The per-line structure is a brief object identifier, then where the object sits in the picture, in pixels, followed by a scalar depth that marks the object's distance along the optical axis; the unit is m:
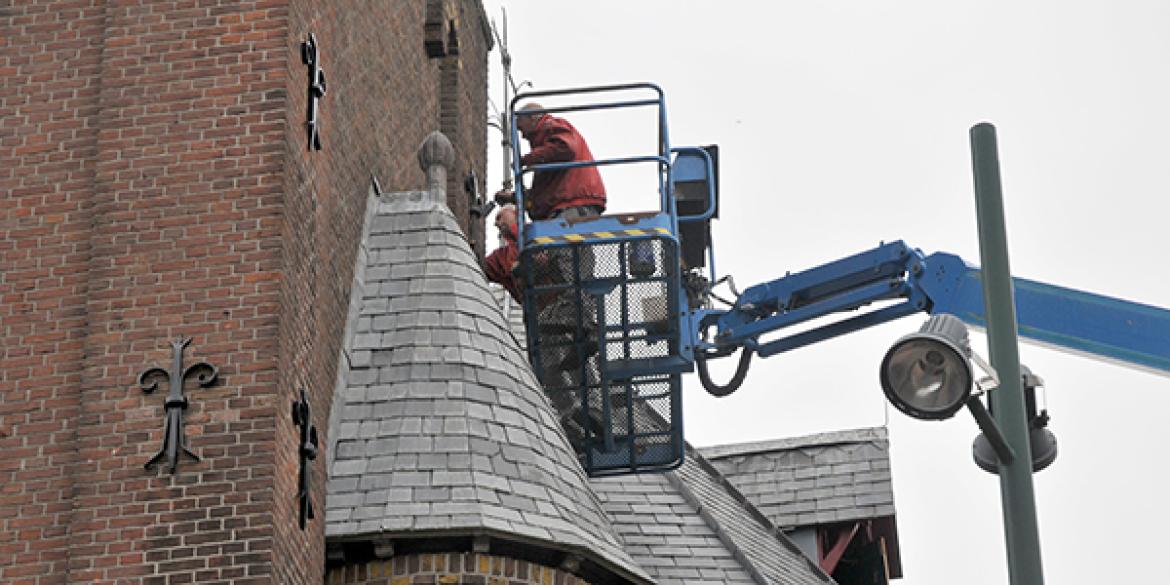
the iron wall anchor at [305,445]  14.17
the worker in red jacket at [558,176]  17.91
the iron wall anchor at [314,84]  15.34
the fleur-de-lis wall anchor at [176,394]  13.62
